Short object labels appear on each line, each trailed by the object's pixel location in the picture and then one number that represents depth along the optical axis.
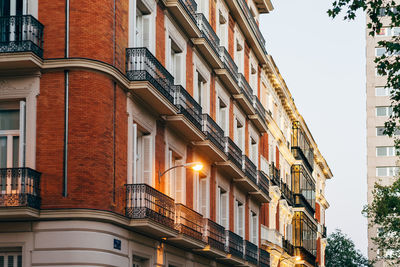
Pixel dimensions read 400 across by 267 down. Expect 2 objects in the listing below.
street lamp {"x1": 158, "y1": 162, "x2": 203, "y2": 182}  27.00
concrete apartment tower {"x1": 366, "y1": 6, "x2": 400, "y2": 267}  113.06
